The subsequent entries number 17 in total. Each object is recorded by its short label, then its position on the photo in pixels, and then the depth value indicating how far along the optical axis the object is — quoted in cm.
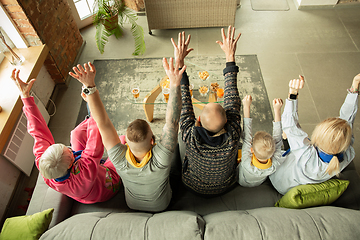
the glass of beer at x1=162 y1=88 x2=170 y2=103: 241
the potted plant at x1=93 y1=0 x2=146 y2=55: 329
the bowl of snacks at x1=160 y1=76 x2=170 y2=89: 246
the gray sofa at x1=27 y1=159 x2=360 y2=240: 112
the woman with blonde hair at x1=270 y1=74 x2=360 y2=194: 131
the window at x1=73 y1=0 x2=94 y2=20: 376
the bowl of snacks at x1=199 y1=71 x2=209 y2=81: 254
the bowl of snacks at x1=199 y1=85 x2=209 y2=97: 244
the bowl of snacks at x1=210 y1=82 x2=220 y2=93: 246
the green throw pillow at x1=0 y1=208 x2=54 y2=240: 129
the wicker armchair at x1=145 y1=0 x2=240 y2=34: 347
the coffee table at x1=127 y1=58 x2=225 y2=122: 242
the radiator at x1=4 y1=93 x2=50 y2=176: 214
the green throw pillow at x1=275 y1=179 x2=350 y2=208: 137
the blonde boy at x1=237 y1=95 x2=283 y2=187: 137
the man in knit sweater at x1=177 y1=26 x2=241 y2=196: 134
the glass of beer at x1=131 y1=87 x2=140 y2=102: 245
